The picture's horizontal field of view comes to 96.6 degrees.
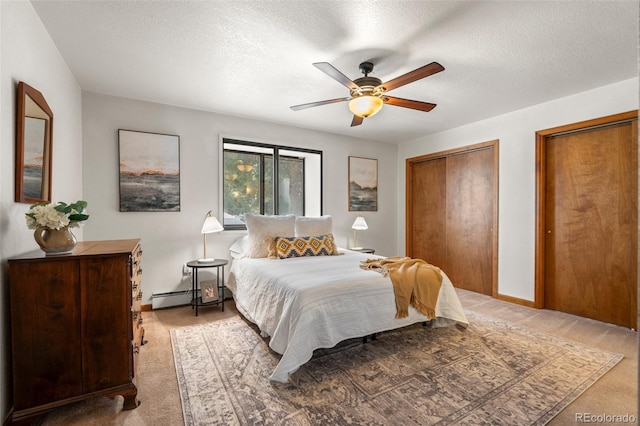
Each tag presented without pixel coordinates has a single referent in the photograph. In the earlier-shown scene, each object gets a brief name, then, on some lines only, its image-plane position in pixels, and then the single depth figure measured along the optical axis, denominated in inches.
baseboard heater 133.3
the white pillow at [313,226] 146.5
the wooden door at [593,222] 113.6
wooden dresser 58.2
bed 77.7
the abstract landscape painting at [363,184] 195.6
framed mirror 63.8
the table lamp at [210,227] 133.3
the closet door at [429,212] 185.5
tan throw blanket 94.7
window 156.5
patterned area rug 63.8
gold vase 62.1
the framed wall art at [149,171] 127.9
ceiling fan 84.3
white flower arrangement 60.6
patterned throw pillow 129.0
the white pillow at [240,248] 137.1
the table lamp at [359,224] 180.5
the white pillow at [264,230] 132.0
